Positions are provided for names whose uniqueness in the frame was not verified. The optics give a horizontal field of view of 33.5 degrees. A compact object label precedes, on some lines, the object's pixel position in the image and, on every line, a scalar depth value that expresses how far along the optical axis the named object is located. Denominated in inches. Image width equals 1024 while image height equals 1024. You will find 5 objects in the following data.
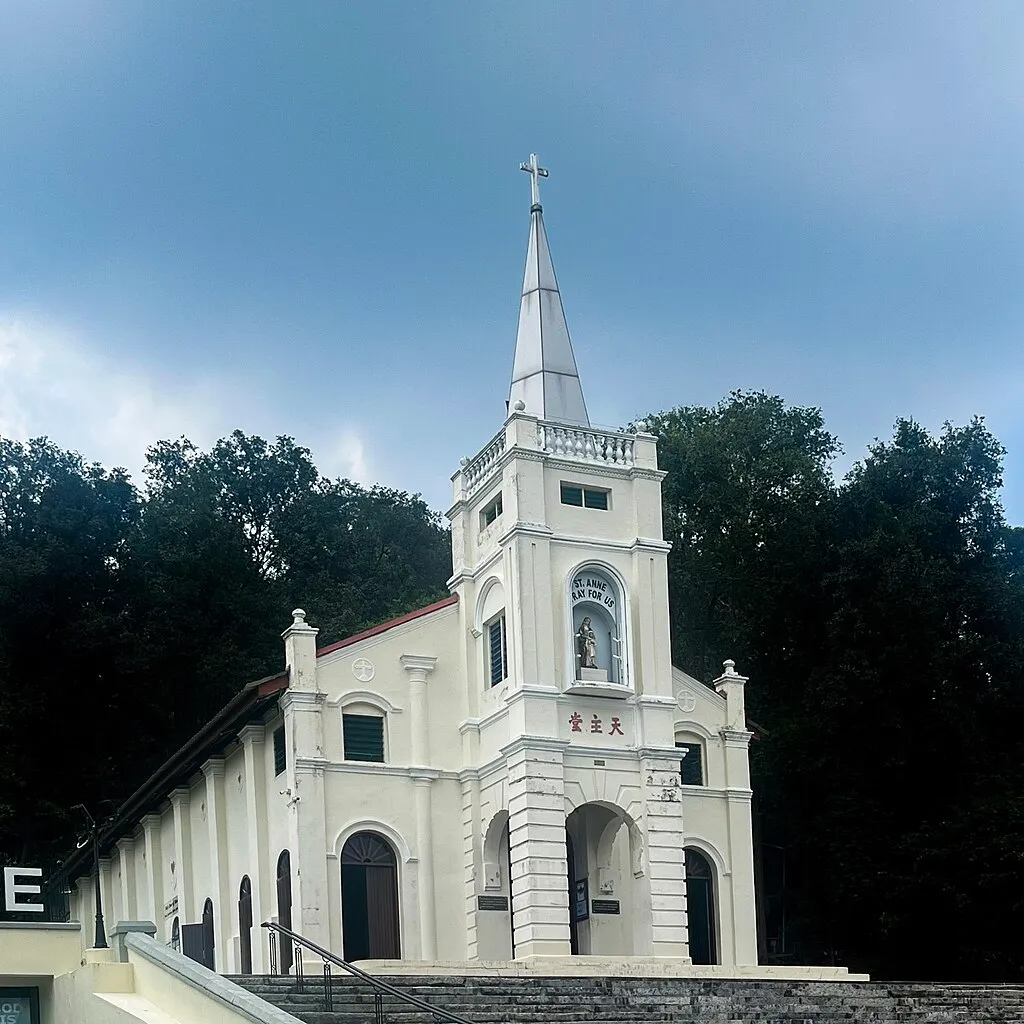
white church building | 1310.3
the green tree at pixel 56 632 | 1951.3
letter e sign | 824.3
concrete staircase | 948.6
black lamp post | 821.2
